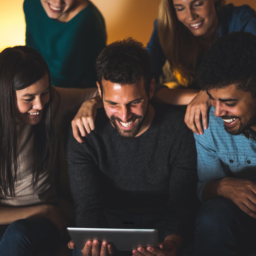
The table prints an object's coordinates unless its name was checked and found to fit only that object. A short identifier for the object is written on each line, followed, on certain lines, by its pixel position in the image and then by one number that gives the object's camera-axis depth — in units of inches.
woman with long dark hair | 48.5
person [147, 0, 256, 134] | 60.2
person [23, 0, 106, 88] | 68.0
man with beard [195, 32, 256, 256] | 43.7
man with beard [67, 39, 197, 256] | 50.8
